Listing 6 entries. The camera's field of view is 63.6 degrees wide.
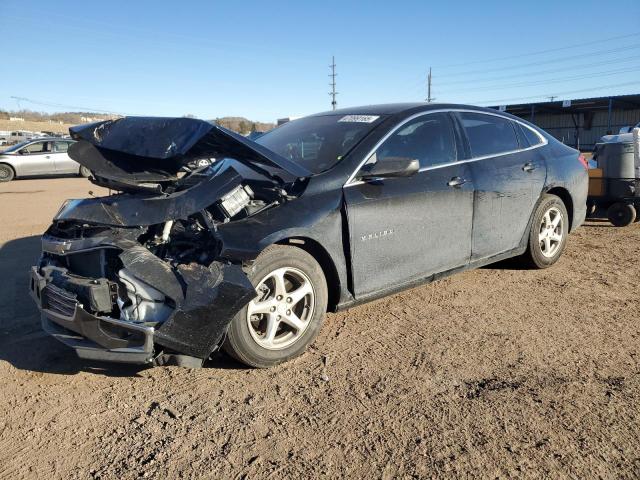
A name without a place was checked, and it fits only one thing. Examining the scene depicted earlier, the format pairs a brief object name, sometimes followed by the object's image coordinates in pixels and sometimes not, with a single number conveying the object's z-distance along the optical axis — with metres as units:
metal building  34.17
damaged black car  2.97
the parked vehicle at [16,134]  39.23
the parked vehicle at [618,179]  7.35
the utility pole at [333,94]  59.05
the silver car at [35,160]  19.45
